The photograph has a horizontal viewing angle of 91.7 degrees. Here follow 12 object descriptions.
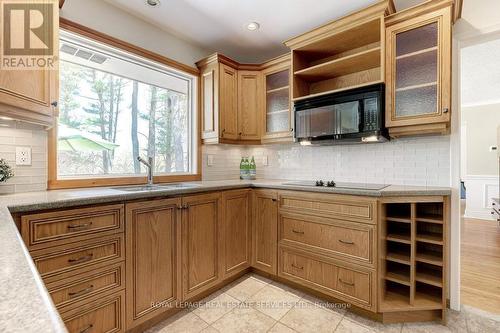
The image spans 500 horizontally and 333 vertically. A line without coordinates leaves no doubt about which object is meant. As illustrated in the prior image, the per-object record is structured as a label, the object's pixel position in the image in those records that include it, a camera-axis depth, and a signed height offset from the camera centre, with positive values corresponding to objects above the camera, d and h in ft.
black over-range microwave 6.34 +1.38
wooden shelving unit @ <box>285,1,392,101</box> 6.51 +3.74
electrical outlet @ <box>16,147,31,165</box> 5.36 +0.21
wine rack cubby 5.67 -2.28
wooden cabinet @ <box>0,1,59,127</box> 3.77 +1.24
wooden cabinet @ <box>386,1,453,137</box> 5.67 +2.36
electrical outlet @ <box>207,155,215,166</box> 9.49 +0.21
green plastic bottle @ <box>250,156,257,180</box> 10.03 -0.22
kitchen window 6.40 +1.54
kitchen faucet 7.22 -0.11
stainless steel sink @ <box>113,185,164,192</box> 6.71 -0.64
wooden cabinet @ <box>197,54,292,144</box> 8.66 +2.39
